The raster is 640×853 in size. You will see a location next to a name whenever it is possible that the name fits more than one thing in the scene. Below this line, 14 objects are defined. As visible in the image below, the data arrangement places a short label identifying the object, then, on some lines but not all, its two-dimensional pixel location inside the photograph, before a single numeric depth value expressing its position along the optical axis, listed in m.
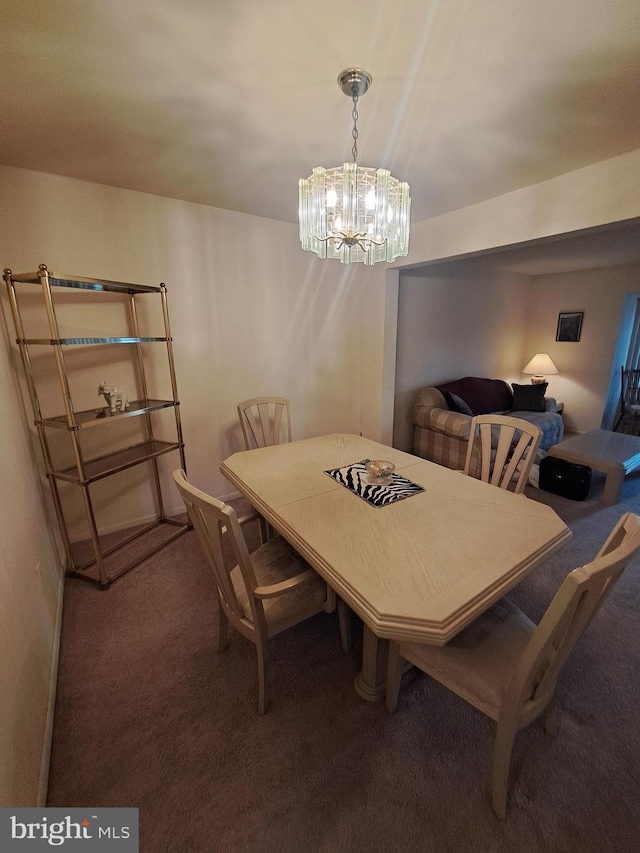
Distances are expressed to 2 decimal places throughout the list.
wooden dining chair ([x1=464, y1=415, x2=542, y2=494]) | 1.74
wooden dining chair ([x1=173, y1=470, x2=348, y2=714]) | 1.08
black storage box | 2.85
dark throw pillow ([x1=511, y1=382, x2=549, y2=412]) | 4.31
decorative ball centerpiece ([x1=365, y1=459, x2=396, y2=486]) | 1.63
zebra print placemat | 1.49
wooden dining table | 0.90
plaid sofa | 3.34
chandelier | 1.34
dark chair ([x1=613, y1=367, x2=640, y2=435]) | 4.55
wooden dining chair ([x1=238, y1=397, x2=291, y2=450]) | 2.56
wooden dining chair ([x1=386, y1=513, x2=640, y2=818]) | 0.79
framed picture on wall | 4.82
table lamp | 4.89
